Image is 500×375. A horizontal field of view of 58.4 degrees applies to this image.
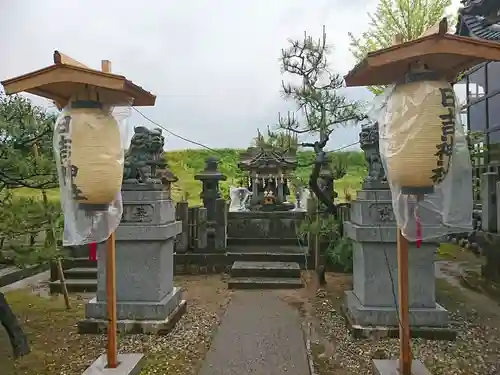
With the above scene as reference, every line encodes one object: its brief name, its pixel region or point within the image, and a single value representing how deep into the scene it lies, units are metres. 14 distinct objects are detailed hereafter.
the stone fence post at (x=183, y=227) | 10.52
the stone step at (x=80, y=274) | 9.13
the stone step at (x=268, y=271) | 9.09
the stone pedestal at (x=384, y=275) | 5.49
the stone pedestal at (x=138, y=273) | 5.78
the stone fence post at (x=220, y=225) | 10.62
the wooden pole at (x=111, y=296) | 4.16
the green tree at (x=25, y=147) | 5.05
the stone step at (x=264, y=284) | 8.55
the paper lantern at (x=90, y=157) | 3.86
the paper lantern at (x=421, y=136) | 3.48
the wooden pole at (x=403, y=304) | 3.80
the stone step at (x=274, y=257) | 10.28
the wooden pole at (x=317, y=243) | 8.70
